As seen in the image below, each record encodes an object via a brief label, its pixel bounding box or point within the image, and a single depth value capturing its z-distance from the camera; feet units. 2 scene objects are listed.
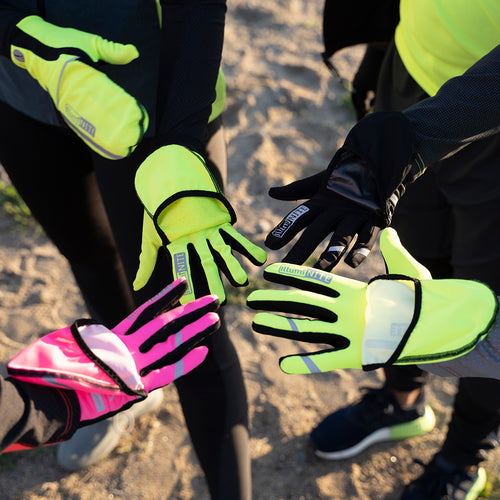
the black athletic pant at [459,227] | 3.73
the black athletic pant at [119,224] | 3.81
